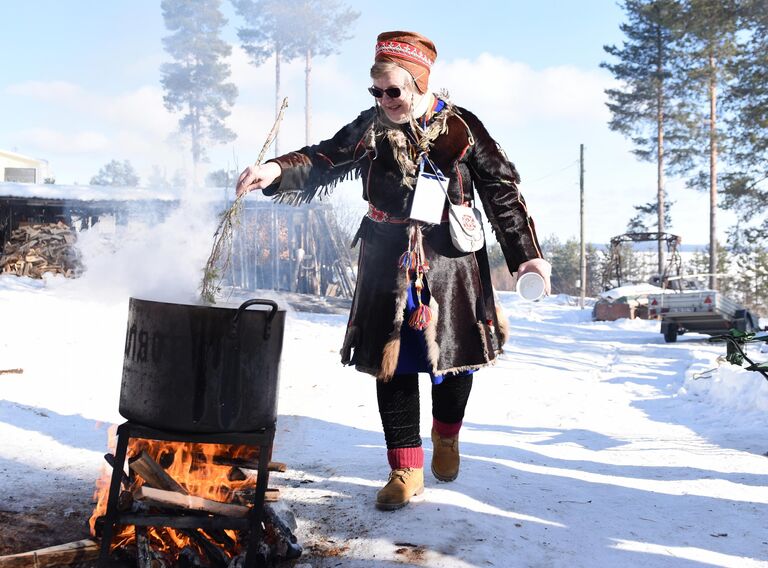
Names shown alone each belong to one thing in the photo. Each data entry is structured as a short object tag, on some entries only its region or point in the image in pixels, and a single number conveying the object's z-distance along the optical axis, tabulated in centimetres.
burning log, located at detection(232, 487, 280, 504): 281
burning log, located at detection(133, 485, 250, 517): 244
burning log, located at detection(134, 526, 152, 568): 237
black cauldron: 233
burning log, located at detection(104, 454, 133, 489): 251
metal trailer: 1327
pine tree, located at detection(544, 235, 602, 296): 3228
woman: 281
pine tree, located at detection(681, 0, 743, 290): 2059
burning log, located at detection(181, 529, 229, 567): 244
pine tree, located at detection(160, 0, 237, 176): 3472
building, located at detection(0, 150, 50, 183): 3083
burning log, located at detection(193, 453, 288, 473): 291
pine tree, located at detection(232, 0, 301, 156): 3359
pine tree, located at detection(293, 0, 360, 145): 3331
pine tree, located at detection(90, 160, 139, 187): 6116
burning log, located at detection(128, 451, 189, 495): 256
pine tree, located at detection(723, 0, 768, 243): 1717
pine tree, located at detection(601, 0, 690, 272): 2592
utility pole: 2583
